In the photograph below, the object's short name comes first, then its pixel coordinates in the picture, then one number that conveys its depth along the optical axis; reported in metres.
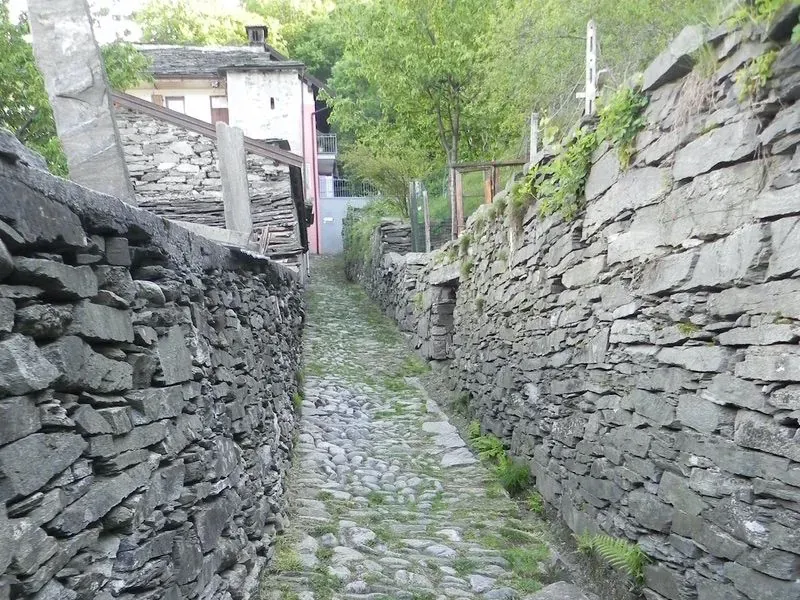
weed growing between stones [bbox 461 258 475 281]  8.67
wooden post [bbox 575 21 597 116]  5.23
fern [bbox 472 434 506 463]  6.89
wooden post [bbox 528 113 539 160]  8.30
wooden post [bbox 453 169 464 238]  10.94
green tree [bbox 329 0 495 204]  16.30
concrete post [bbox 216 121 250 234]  5.52
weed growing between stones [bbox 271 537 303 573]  4.38
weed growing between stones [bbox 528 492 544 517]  5.60
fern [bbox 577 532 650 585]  3.77
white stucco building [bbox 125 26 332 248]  18.28
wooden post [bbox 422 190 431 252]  12.89
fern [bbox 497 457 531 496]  6.09
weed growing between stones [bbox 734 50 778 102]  2.77
